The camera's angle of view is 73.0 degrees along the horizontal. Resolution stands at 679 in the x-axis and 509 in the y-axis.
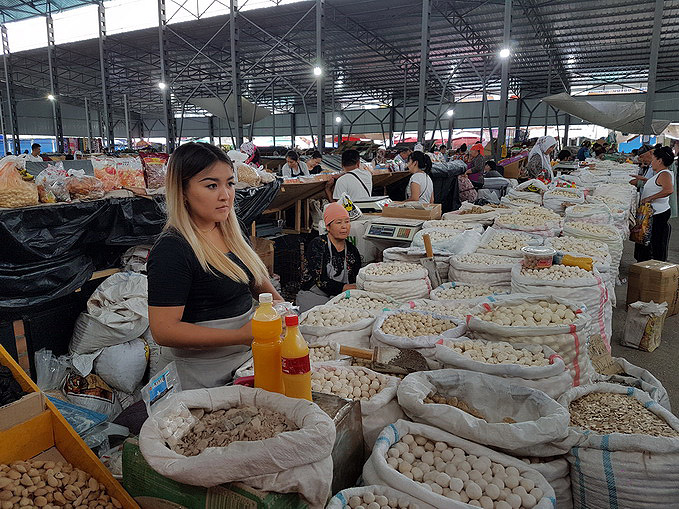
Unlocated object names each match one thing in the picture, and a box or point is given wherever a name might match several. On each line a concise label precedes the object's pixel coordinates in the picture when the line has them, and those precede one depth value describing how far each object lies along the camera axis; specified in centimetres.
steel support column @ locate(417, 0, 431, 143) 1019
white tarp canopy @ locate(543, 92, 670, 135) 1379
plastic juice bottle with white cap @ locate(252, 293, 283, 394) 118
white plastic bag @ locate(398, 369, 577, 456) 138
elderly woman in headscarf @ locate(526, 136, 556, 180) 795
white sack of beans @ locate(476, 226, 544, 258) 329
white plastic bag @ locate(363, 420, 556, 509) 121
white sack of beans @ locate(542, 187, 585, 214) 518
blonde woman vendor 147
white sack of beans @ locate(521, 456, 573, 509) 142
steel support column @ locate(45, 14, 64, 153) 1484
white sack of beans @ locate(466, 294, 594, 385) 190
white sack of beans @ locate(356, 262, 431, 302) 275
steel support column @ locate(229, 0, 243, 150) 1114
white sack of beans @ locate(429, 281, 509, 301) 274
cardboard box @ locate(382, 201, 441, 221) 431
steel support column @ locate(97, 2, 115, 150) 1363
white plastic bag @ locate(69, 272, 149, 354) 311
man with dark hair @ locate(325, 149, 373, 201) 506
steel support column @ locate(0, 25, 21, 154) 1499
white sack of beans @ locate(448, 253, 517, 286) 295
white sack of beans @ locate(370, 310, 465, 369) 191
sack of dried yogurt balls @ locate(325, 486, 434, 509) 121
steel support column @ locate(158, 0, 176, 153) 1234
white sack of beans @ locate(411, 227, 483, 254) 336
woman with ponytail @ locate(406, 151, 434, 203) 559
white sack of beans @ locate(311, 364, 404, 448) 154
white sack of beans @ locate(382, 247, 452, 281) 326
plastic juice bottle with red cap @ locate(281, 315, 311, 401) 114
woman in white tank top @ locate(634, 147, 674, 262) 589
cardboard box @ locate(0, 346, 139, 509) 122
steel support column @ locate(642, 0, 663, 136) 941
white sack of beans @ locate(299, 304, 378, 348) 211
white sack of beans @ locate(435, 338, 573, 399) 166
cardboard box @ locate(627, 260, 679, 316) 446
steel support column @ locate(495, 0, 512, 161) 1006
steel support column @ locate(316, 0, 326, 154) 1079
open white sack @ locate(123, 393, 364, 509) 96
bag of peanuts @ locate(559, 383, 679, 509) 136
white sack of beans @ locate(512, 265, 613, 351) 247
